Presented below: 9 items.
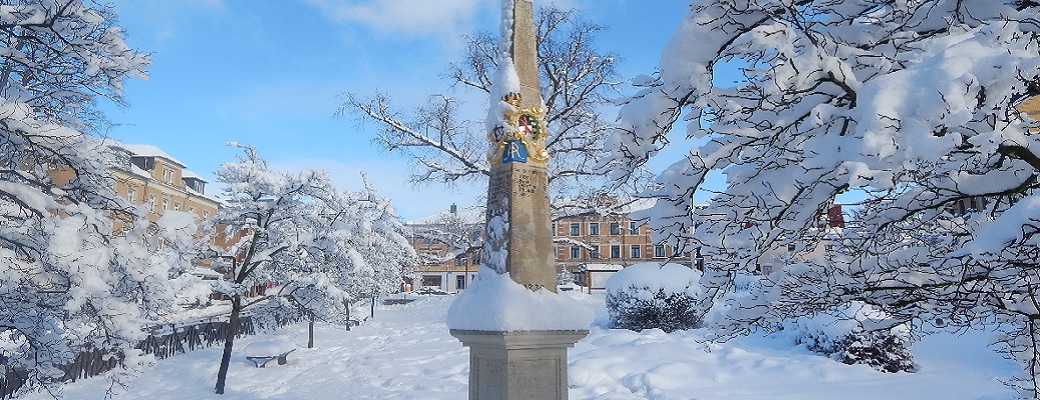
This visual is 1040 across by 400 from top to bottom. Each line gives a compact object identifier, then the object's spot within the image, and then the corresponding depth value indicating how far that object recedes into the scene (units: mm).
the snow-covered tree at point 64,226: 6129
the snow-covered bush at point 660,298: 16266
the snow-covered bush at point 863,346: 10969
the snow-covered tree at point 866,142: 2201
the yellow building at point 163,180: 37625
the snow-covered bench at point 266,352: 17062
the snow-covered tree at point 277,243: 14938
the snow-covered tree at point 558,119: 15797
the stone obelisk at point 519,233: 5305
